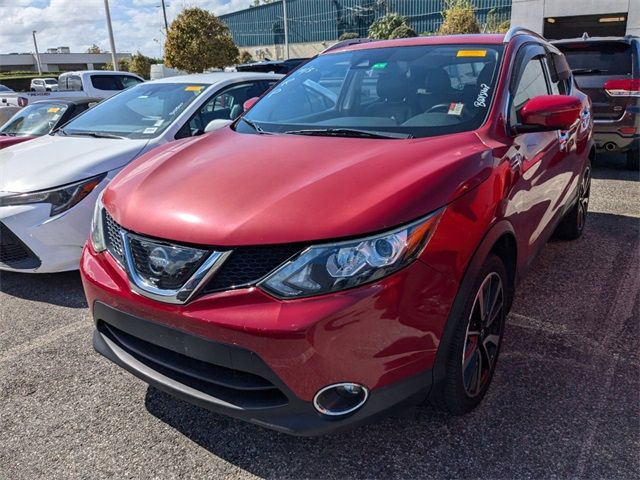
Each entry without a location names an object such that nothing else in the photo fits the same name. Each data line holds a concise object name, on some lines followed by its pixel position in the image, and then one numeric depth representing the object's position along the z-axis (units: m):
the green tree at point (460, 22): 32.53
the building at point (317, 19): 59.50
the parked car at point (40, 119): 6.48
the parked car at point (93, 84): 13.06
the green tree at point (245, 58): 51.42
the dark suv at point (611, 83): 6.92
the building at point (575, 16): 18.23
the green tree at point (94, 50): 95.81
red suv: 1.89
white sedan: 3.94
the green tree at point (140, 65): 45.38
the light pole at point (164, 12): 48.59
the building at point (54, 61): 85.19
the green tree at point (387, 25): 50.28
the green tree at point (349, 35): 60.23
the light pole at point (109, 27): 28.06
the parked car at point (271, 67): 9.66
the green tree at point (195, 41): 30.53
